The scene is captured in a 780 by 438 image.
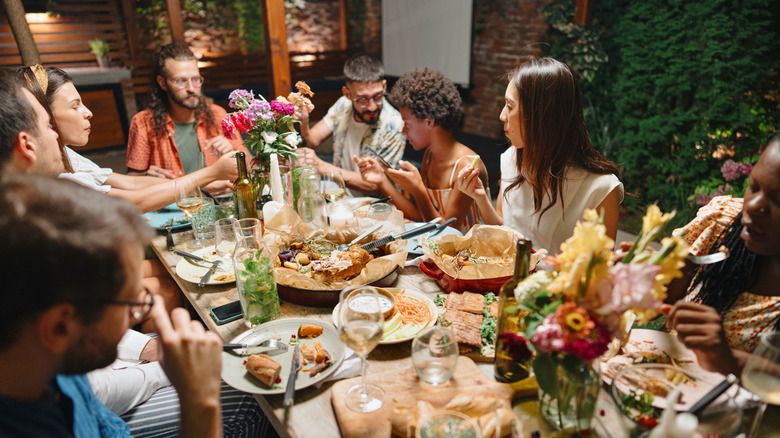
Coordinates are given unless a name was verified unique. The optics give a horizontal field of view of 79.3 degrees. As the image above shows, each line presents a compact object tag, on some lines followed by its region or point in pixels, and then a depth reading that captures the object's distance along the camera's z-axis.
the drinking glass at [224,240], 1.81
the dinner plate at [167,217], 2.24
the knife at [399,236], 1.75
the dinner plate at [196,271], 1.73
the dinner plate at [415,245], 1.88
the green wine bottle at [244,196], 2.11
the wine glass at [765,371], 0.87
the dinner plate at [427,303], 1.39
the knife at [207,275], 1.68
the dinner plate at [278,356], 1.17
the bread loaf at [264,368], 1.16
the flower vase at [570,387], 0.93
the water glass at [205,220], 2.09
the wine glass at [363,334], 1.07
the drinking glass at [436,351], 1.06
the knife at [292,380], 1.09
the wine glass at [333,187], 2.27
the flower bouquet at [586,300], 0.87
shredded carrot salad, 1.43
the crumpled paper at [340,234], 1.61
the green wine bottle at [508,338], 1.15
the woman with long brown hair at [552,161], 1.96
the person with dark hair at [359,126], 3.27
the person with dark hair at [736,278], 1.08
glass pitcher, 1.43
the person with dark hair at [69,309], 0.78
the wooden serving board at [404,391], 1.03
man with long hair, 3.25
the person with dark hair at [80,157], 2.18
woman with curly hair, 2.61
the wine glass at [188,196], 2.01
